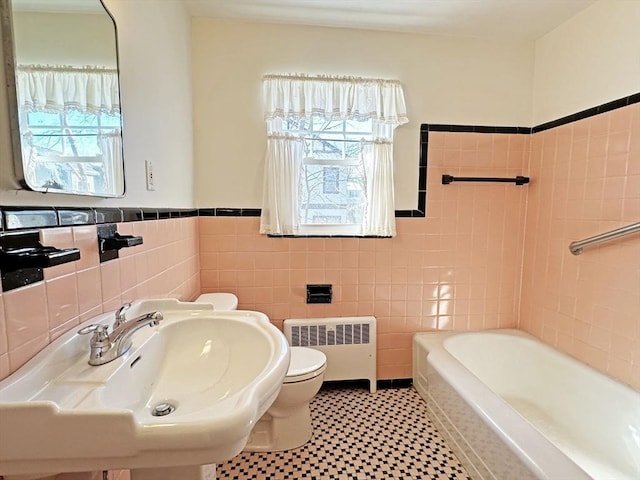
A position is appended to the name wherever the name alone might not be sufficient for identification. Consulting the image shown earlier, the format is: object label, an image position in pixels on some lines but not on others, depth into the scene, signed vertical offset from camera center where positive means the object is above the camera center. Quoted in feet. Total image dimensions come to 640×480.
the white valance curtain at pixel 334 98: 6.28 +2.13
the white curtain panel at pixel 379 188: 6.50 +0.38
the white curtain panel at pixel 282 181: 6.33 +0.49
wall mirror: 2.19 +0.88
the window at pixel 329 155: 6.33 +1.04
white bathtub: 3.88 -3.10
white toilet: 5.15 -3.42
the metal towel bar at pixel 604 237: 4.87 -0.45
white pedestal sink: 1.74 -1.28
